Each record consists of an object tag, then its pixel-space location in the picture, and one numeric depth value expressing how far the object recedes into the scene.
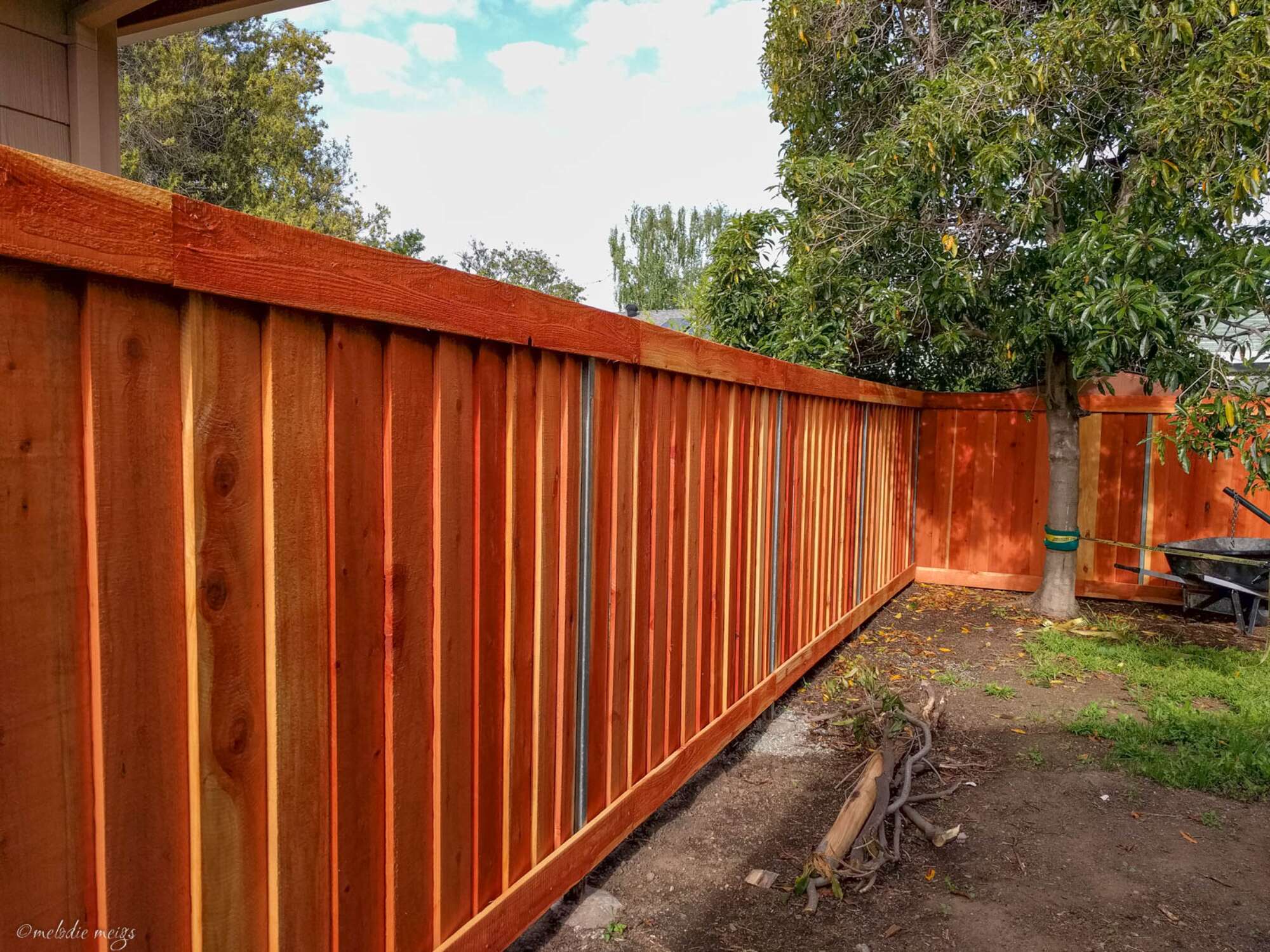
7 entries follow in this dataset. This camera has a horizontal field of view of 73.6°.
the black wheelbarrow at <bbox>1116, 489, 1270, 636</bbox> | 5.79
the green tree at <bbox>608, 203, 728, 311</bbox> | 46.97
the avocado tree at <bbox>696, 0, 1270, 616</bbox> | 4.76
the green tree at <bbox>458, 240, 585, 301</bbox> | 37.94
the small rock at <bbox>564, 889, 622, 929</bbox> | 2.41
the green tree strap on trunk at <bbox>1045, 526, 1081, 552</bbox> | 6.58
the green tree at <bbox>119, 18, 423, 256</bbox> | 20.50
